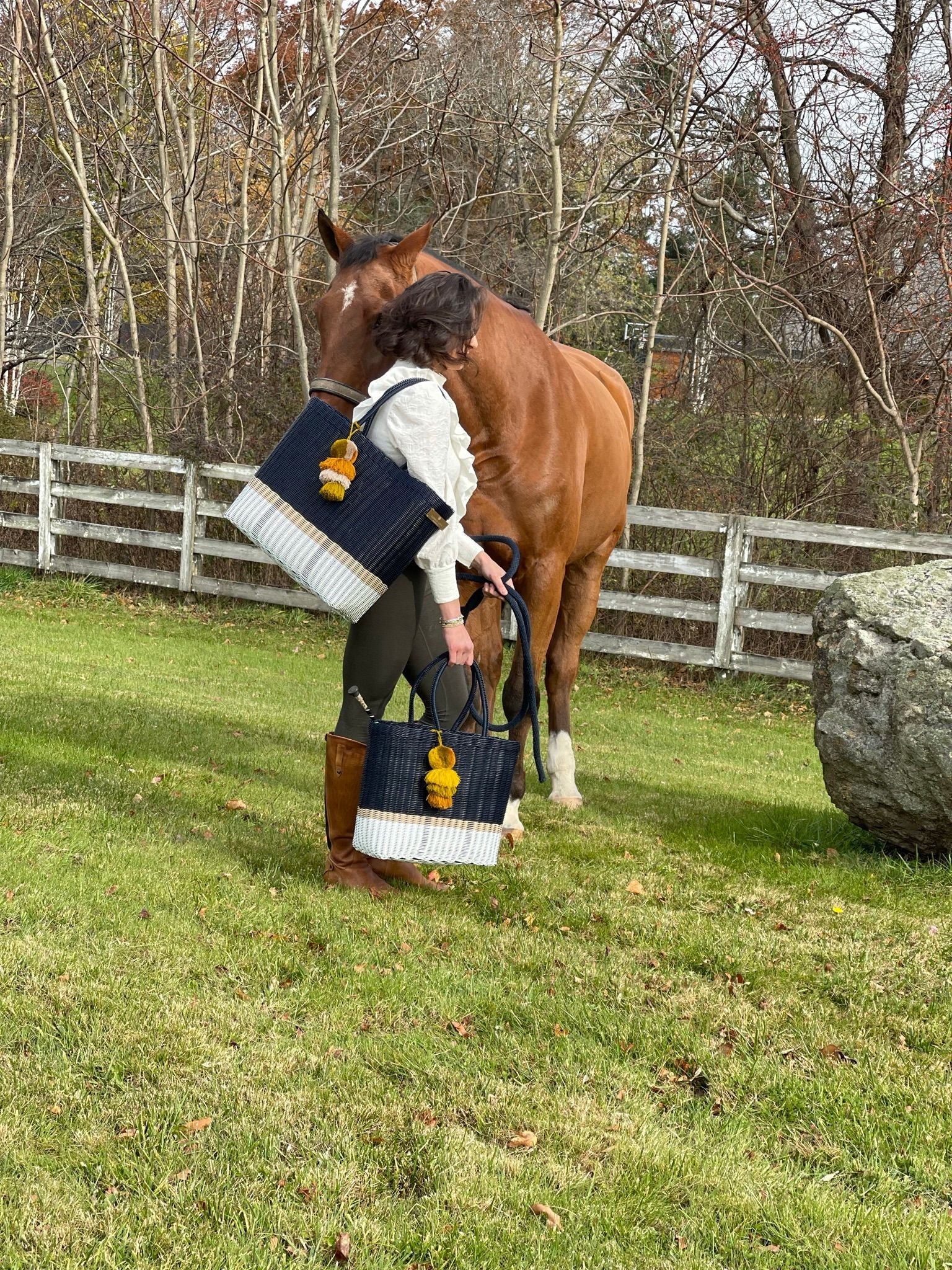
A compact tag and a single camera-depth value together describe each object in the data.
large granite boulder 4.64
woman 3.69
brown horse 4.25
